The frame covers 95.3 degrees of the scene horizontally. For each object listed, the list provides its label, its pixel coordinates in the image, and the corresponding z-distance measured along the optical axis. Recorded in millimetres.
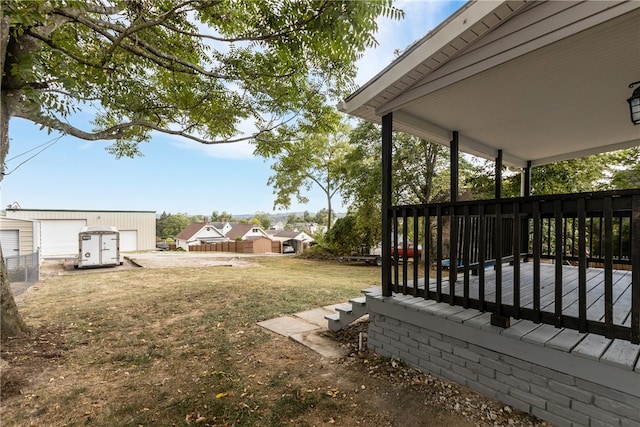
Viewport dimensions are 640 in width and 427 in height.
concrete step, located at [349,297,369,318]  3738
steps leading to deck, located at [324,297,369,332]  3786
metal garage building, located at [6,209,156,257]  20906
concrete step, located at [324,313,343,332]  4039
